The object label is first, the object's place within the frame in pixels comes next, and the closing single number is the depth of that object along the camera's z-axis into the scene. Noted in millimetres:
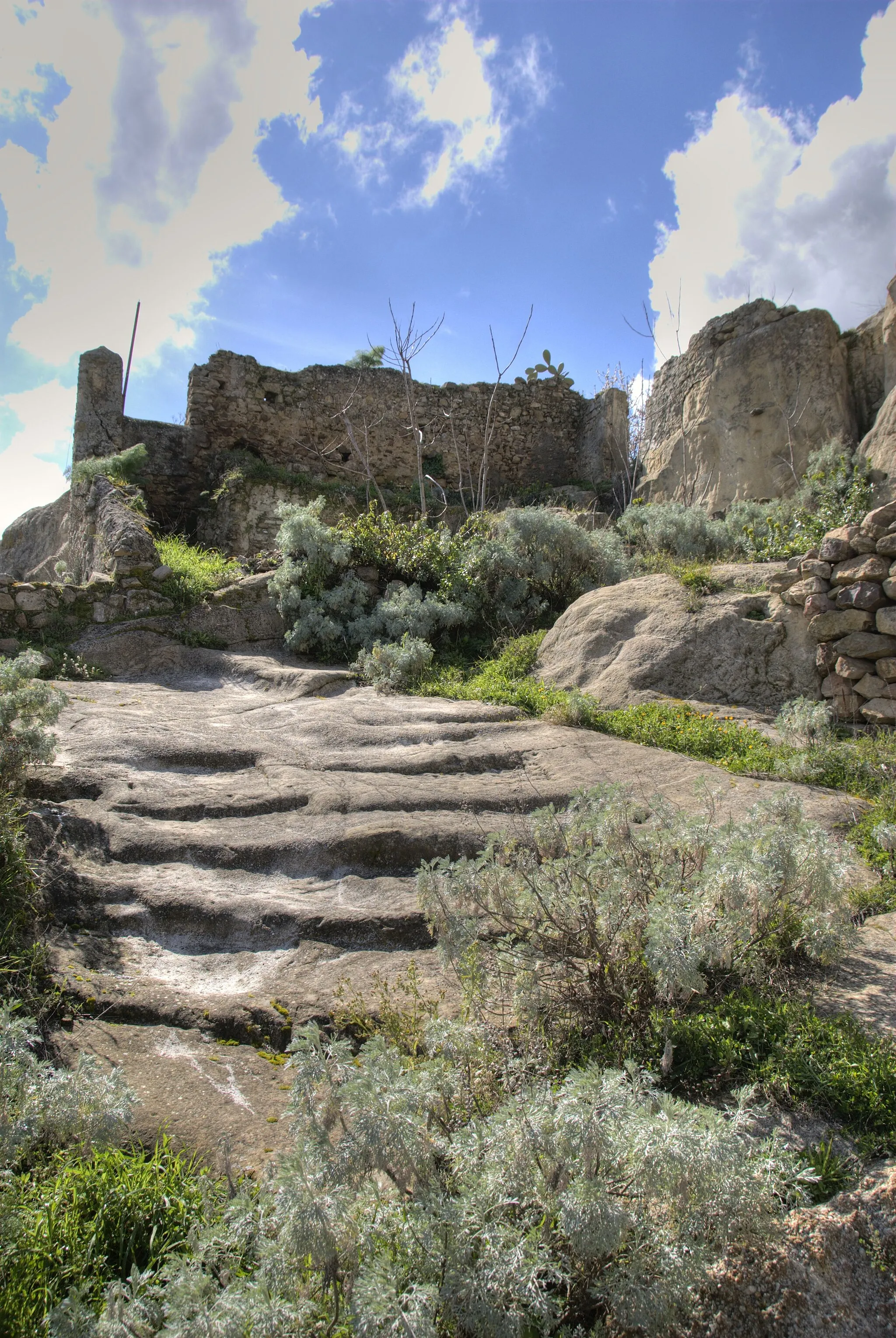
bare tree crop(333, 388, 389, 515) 13673
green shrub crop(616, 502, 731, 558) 9594
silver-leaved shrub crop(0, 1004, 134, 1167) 2584
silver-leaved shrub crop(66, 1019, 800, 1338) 2049
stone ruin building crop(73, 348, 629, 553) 14781
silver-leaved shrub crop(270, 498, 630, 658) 9258
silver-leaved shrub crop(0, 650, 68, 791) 4820
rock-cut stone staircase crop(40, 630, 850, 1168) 3521
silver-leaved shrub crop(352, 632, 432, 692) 7969
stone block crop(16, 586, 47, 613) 8680
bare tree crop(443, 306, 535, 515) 16609
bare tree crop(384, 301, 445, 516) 13625
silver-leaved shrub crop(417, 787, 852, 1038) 3211
